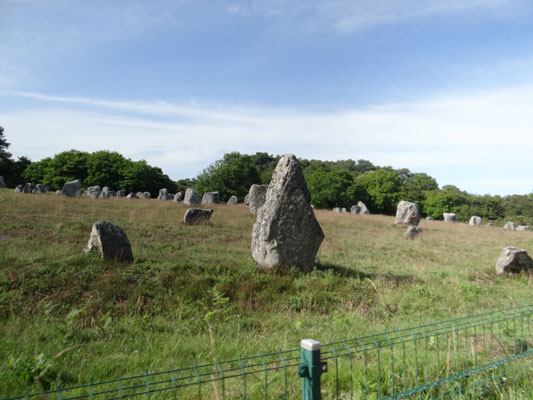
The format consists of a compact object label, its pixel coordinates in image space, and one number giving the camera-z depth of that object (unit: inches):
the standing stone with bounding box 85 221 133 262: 344.2
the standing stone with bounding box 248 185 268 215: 915.4
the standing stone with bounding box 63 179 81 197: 1011.3
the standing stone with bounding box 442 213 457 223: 1584.6
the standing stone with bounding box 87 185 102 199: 1193.1
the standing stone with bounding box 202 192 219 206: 1132.4
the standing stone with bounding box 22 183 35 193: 1126.8
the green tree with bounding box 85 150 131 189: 1999.3
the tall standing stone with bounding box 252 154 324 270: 377.7
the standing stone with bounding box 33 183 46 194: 1175.9
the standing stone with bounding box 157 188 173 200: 1405.3
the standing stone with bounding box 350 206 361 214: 1579.7
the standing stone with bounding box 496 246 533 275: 438.0
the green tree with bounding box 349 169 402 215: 2420.0
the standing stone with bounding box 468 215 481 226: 1492.4
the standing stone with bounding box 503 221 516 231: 1470.2
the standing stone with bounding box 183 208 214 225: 619.2
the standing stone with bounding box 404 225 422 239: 787.4
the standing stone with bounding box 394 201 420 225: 1004.6
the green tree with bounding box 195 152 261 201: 1991.9
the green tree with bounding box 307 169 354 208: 2184.5
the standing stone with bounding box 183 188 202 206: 953.6
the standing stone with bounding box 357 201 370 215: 1595.7
